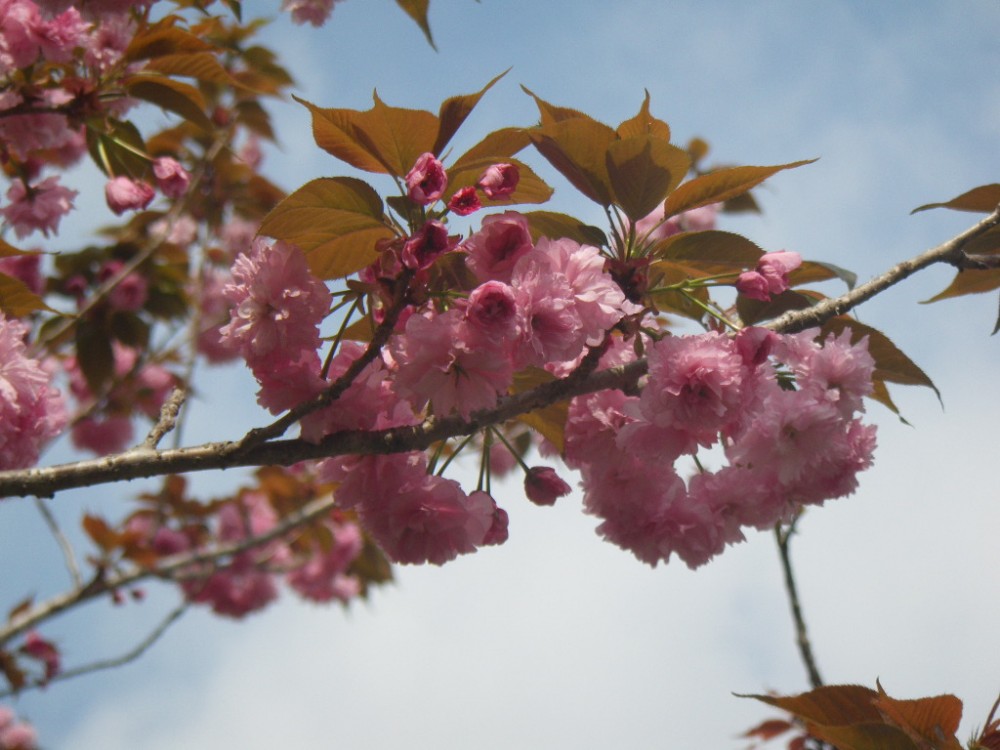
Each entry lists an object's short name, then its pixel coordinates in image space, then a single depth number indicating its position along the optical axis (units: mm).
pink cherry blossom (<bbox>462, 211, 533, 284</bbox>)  782
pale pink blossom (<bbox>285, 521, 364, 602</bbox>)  4286
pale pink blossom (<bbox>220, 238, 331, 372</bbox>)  781
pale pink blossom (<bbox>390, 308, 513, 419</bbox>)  773
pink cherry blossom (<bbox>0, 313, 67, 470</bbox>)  845
